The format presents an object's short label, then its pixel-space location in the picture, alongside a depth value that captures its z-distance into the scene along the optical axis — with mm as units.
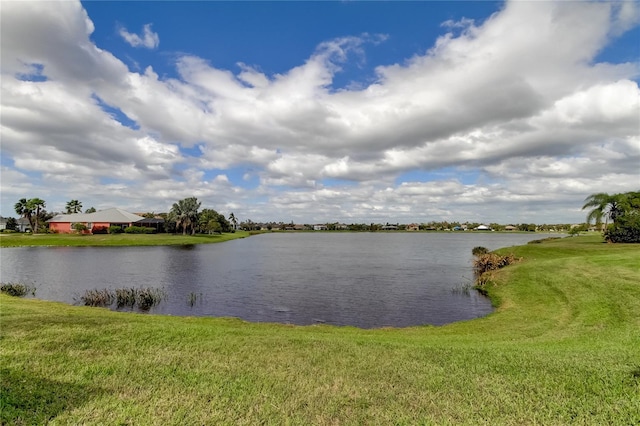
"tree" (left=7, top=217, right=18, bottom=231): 142362
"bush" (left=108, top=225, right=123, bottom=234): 121312
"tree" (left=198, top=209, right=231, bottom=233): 153125
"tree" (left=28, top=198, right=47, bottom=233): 124062
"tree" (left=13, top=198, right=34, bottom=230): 123938
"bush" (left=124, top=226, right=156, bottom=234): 122250
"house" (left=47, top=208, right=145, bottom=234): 128125
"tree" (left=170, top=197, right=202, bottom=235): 135875
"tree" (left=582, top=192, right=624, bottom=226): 59281
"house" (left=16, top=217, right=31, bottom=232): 162438
